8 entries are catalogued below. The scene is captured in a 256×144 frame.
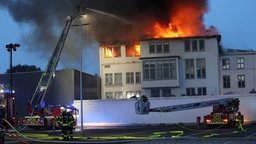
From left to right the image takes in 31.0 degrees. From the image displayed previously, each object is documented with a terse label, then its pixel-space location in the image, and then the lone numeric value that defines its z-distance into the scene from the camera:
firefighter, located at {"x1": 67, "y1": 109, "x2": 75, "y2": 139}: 20.58
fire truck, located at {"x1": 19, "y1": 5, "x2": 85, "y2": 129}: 33.72
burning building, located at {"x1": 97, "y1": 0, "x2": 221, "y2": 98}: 48.78
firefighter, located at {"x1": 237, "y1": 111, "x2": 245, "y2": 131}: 26.69
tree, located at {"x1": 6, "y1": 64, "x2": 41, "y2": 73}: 90.12
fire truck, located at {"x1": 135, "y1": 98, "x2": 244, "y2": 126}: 28.30
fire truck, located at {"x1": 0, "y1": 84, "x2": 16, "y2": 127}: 21.12
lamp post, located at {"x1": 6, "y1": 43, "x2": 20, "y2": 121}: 33.38
